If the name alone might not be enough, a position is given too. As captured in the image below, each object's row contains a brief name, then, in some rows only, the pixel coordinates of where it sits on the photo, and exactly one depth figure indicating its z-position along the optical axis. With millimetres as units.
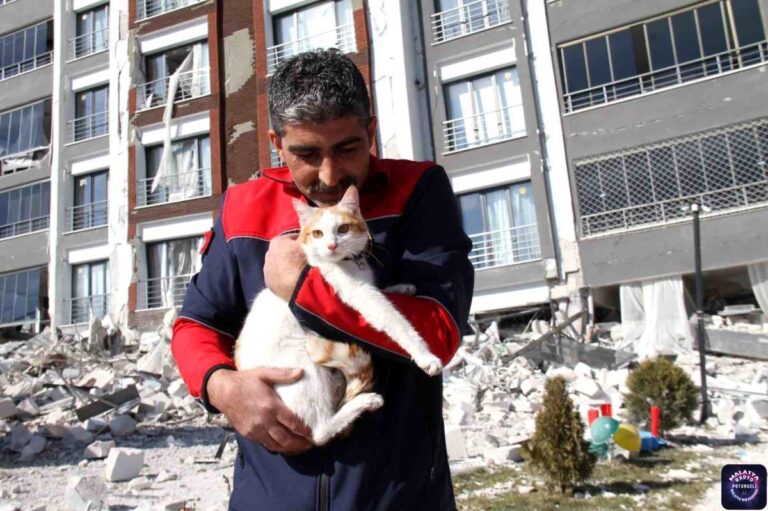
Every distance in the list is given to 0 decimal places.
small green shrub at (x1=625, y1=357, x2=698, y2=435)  10109
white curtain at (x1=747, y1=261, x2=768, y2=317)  15570
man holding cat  1845
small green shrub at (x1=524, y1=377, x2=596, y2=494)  7199
